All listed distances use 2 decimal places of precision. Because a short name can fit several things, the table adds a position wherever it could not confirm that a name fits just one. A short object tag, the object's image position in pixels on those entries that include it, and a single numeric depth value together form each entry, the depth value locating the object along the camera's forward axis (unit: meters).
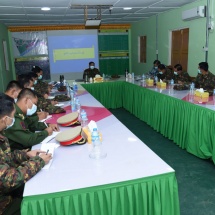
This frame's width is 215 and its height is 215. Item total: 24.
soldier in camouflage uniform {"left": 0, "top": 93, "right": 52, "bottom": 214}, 1.19
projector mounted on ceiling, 4.38
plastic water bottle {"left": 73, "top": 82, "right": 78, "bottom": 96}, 4.32
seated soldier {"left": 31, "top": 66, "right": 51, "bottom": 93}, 4.37
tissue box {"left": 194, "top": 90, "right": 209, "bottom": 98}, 3.04
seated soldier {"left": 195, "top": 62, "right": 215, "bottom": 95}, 3.82
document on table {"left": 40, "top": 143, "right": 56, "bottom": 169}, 1.61
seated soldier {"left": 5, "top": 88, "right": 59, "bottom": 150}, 1.76
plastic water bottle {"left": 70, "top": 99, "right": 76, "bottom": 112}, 2.84
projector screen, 7.61
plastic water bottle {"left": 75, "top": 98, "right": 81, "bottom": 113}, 2.84
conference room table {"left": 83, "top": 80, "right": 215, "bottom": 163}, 2.70
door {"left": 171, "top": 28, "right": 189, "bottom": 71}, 5.26
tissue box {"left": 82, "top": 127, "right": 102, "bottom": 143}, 1.79
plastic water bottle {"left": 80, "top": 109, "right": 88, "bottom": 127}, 2.17
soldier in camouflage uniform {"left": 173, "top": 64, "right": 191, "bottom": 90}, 4.20
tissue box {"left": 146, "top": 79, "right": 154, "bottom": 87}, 4.53
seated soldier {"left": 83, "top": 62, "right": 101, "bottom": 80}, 6.00
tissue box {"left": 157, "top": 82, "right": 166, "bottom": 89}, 4.15
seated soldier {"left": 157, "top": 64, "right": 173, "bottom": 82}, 4.92
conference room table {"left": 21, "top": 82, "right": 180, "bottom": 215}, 1.16
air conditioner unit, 4.31
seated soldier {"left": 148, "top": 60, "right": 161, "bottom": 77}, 5.56
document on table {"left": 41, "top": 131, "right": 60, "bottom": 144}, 1.86
